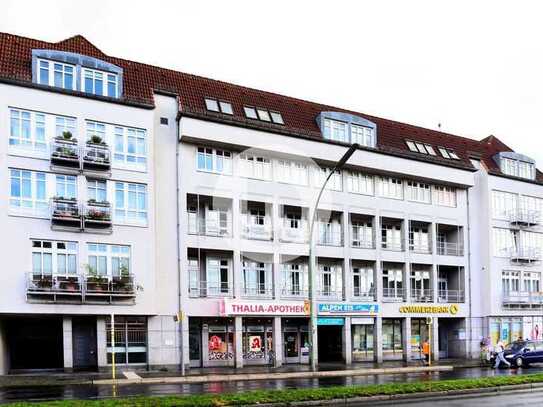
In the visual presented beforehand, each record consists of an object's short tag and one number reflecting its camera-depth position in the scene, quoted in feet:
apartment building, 106.42
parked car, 119.75
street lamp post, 93.78
